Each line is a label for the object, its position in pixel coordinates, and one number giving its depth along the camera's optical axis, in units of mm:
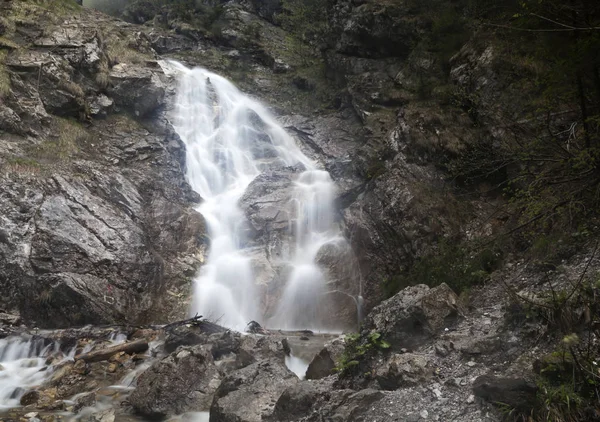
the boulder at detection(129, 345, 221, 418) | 7359
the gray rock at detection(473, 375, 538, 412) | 4191
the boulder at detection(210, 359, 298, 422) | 6164
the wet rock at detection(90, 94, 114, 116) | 17734
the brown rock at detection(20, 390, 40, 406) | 7892
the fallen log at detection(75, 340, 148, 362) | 9375
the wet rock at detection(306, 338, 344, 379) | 7609
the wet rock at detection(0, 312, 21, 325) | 10797
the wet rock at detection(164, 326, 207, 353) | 9961
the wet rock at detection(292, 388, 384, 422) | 5035
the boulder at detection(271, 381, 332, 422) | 5648
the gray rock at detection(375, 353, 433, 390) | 5332
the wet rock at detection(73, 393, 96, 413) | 7545
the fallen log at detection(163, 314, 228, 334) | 10820
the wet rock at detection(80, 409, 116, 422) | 6984
